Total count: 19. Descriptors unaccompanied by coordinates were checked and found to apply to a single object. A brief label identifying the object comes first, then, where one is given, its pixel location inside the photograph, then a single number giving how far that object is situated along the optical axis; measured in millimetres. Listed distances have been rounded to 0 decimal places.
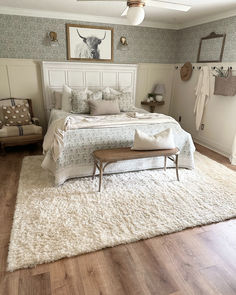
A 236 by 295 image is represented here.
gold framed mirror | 3879
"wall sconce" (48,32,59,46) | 4102
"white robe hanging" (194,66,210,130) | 4129
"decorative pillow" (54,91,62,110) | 4168
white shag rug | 1866
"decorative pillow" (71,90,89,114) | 3840
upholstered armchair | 3637
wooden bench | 2561
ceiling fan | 2112
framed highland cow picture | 4266
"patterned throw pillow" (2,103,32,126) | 3857
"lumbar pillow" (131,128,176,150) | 2705
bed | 2742
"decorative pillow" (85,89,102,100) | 4039
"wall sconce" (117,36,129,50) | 4582
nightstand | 5047
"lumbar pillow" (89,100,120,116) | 3732
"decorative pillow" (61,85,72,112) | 3937
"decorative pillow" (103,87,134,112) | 4102
